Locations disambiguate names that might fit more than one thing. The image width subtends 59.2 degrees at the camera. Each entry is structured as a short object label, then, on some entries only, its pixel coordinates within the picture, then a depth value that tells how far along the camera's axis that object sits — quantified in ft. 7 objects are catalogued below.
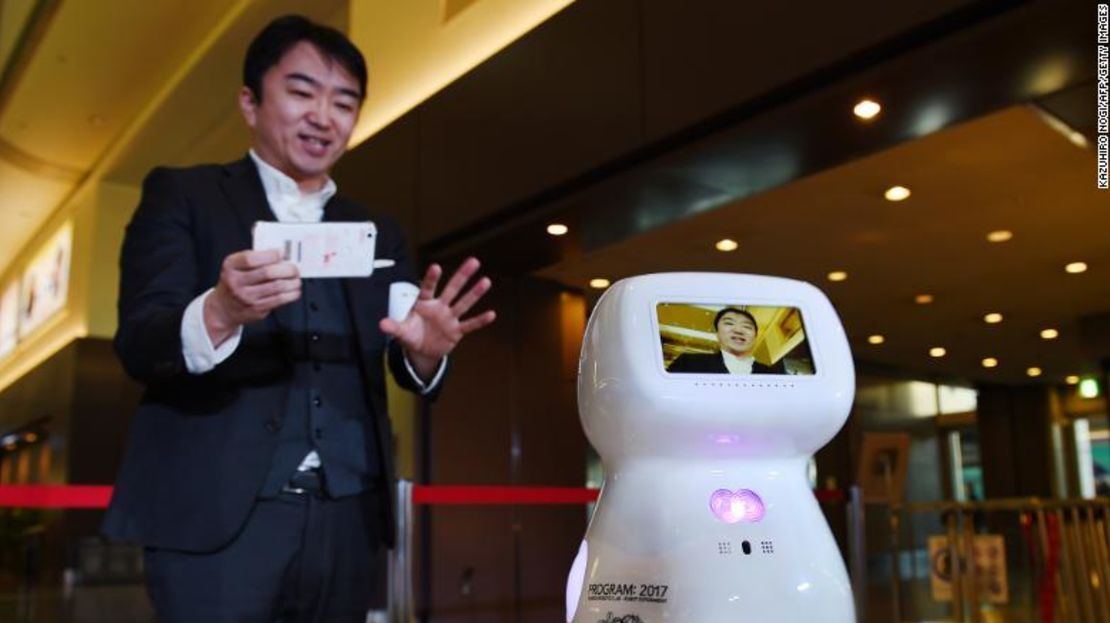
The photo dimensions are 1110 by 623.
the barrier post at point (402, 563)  9.98
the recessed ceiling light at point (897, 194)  15.61
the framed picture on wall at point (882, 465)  16.17
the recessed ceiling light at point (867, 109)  10.69
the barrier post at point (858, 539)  13.04
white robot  4.00
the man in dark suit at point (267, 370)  3.64
